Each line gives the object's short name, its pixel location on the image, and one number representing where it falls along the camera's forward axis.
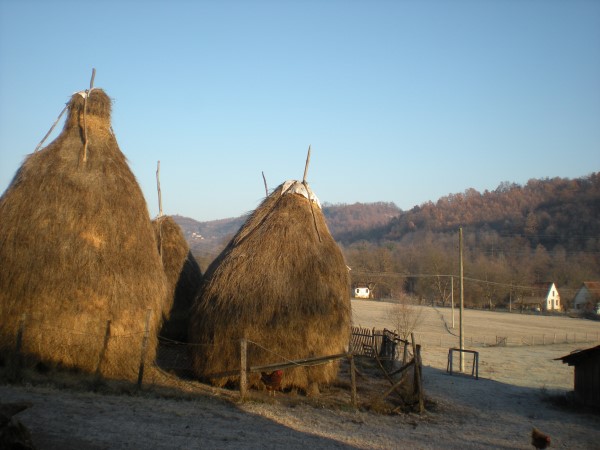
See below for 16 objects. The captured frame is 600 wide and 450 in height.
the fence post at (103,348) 12.51
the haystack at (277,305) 13.52
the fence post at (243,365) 12.18
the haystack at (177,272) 16.98
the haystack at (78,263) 12.41
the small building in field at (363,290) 81.56
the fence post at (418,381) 13.14
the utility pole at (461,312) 23.92
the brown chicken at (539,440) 7.19
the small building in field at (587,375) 16.06
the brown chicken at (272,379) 13.27
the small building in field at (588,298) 73.96
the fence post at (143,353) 11.91
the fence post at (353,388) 12.77
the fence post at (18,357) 11.38
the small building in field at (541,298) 76.50
